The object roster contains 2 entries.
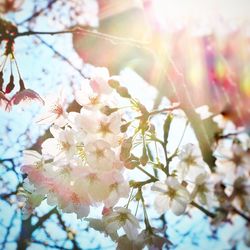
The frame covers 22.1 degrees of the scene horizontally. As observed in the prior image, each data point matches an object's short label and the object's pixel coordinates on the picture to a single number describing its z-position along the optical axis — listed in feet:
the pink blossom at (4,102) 2.09
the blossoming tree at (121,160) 1.68
